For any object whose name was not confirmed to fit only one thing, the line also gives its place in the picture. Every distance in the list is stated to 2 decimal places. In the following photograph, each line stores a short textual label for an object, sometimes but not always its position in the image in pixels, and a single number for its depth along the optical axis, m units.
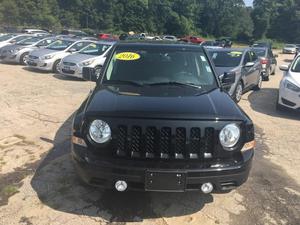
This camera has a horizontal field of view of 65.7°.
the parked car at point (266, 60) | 9.56
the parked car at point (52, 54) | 9.39
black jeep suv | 2.23
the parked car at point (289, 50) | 30.32
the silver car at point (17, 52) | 10.64
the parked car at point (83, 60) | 8.51
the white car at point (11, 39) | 12.36
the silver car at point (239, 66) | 6.45
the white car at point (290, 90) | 5.41
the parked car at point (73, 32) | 24.55
